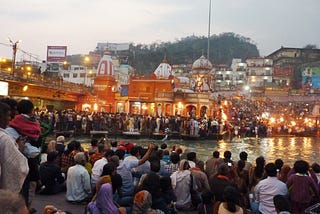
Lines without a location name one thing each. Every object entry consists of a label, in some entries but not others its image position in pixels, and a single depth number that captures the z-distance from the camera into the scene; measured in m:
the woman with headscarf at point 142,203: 6.12
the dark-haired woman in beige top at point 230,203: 5.82
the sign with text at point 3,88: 26.03
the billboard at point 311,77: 88.25
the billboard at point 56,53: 57.28
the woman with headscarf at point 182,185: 8.86
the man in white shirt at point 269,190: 7.30
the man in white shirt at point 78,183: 9.11
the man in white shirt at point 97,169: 9.14
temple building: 48.50
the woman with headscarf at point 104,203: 6.25
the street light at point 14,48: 33.89
